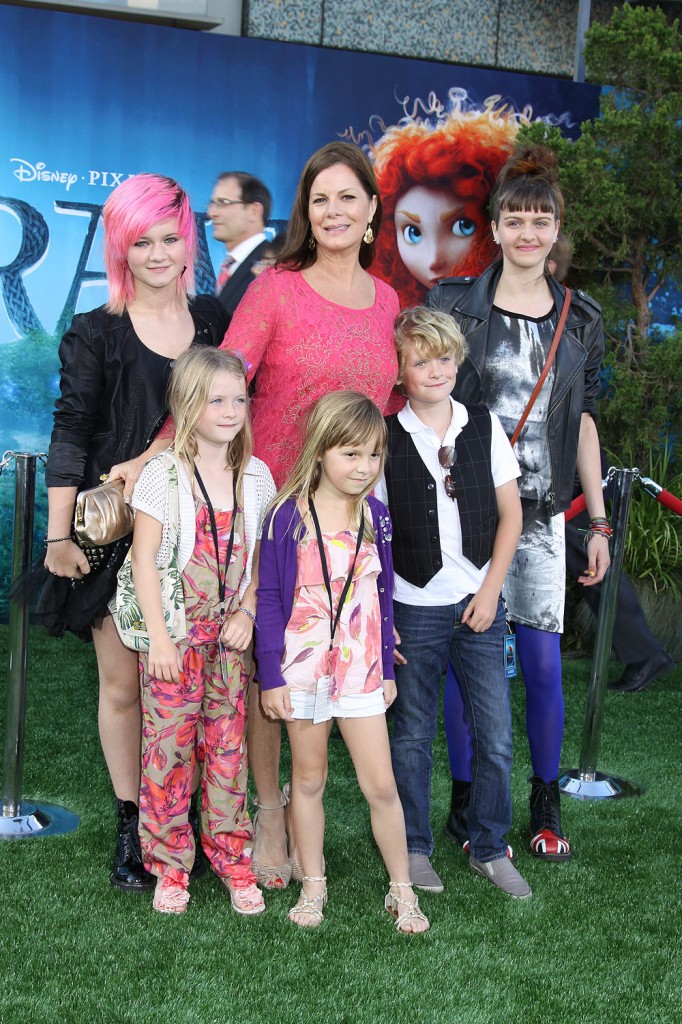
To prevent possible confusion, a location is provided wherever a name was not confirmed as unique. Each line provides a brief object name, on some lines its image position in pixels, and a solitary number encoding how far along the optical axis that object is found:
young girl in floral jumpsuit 2.77
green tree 6.04
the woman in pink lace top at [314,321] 2.92
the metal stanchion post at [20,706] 3.47
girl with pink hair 2.90
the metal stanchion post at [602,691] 4.03
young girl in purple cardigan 2.82
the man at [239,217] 6.10
